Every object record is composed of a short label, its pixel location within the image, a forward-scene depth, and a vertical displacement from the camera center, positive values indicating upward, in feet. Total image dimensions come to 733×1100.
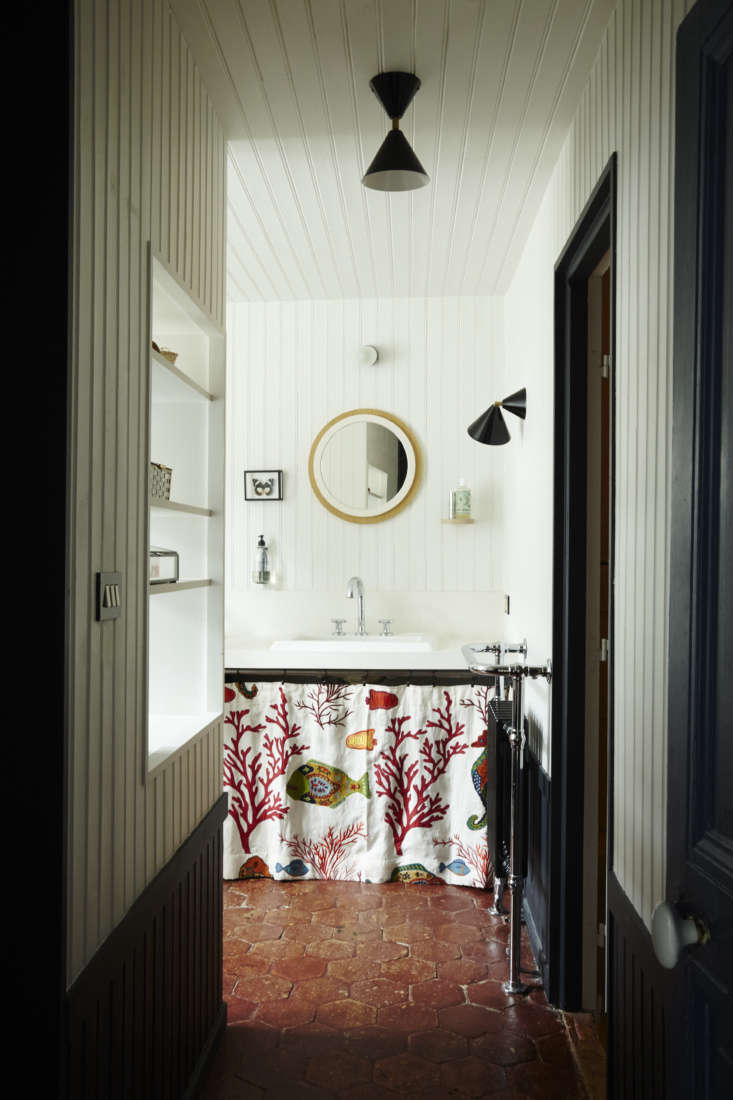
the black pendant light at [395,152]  6.73 +3.72
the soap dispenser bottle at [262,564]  13.10 -0.10
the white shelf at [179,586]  5.83 -0.24
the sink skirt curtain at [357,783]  10.60 -3.13
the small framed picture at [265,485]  13.17 +1.26
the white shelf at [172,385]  6.01 +1.51
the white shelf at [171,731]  5.86 -1.50
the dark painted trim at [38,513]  3.99 +0.23
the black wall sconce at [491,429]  11.25 +1.94
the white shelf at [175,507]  5.86 +0.42
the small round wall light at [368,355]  13.00 +3.46
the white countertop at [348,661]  10.72 -1.45
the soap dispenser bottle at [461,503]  12.69 +0.93
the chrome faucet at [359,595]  12.79 -0.61
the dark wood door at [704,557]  2.78 +0.01
